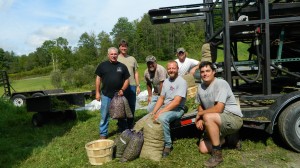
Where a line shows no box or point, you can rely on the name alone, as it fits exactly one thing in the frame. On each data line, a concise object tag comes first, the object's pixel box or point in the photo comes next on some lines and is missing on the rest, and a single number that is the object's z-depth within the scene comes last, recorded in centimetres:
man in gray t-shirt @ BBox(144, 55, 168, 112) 593
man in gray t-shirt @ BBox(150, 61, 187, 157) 480
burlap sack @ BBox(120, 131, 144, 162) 463
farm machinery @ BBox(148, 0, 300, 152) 462
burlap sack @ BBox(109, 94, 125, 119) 563
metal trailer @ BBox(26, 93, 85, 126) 788
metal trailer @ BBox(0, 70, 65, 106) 1384
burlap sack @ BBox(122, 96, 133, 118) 570
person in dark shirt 579
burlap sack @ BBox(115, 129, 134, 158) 478
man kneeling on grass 439
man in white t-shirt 676
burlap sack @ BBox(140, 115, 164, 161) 468
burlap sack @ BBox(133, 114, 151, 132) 495
